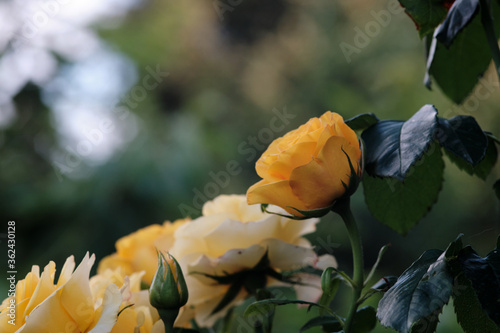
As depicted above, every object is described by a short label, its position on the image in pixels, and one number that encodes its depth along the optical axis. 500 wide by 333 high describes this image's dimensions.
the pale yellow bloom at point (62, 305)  1.12
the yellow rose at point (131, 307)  1.15
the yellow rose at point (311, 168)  1.14
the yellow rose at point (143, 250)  1.26
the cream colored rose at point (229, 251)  1.20
